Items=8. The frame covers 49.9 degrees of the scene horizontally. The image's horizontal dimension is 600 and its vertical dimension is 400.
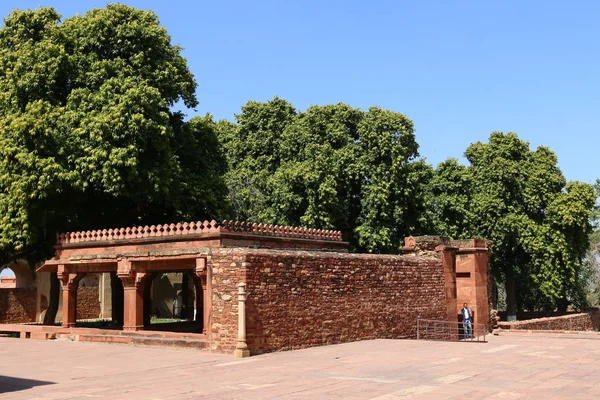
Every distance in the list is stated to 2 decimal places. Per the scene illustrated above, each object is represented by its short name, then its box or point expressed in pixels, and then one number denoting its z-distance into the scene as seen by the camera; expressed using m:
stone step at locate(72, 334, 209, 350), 16.19
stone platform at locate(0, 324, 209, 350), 16.50
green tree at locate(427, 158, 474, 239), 37.44
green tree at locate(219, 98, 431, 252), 33.78
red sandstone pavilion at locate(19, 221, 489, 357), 15.65
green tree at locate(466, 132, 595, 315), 38.06
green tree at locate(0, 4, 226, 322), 21.47
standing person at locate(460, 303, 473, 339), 22.77
